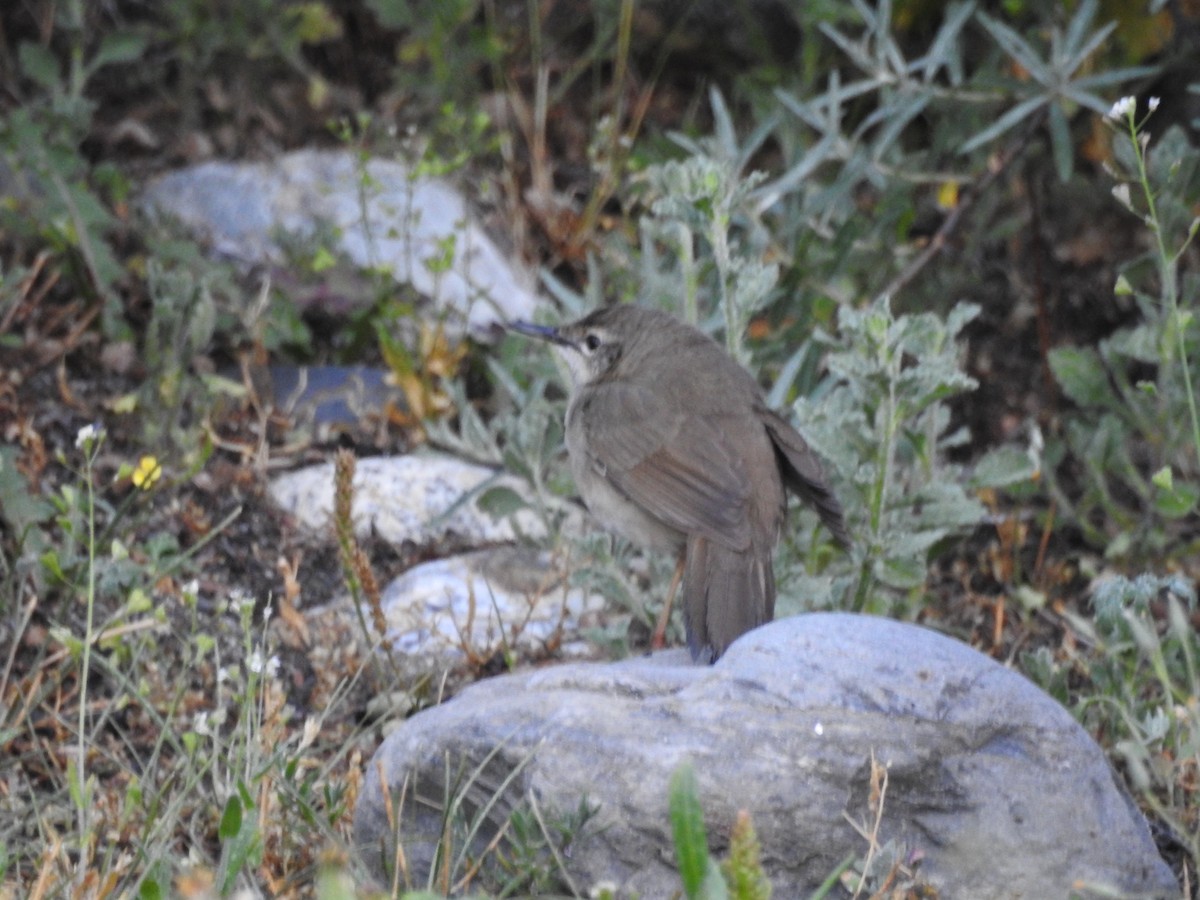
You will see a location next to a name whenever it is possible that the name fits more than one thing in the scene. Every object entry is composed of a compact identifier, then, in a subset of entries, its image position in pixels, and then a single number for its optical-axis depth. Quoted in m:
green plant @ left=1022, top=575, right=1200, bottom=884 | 7.29
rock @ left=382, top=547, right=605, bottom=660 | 10.65
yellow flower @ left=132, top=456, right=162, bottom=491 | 8.85
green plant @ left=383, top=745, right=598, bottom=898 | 6.93
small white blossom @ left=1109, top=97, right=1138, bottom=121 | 7.71
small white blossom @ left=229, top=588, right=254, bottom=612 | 7.62
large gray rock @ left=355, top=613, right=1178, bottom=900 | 7.23
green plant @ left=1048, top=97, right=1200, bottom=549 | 11.39
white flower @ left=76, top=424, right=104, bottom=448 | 8.05
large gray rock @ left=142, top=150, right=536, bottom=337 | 14.00
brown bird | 9.73
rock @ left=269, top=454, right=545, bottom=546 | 12.12
